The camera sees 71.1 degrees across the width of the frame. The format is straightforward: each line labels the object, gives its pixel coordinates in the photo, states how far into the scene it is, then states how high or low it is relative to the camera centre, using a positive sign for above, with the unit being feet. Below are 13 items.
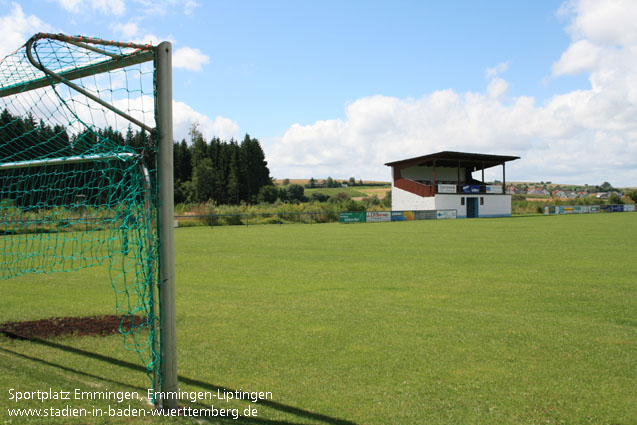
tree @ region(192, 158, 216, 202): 255.91 +20.39
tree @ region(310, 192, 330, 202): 309.12 +11.06
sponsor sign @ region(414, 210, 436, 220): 151.23 -1.61
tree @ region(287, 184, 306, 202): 313.73 +15.24
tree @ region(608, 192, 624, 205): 224.94 +3.68
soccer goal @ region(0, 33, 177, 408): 11.41 +1.99
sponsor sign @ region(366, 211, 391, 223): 137.39 -1.50
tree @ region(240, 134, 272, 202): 266.36 +27.56
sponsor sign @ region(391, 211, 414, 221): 142.92 -1.62
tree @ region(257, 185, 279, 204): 260.83 +11.02
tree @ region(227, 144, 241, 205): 263.90 +21.30
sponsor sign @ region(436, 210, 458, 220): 158.97 -1.50
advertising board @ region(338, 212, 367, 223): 132.57 -1.58
